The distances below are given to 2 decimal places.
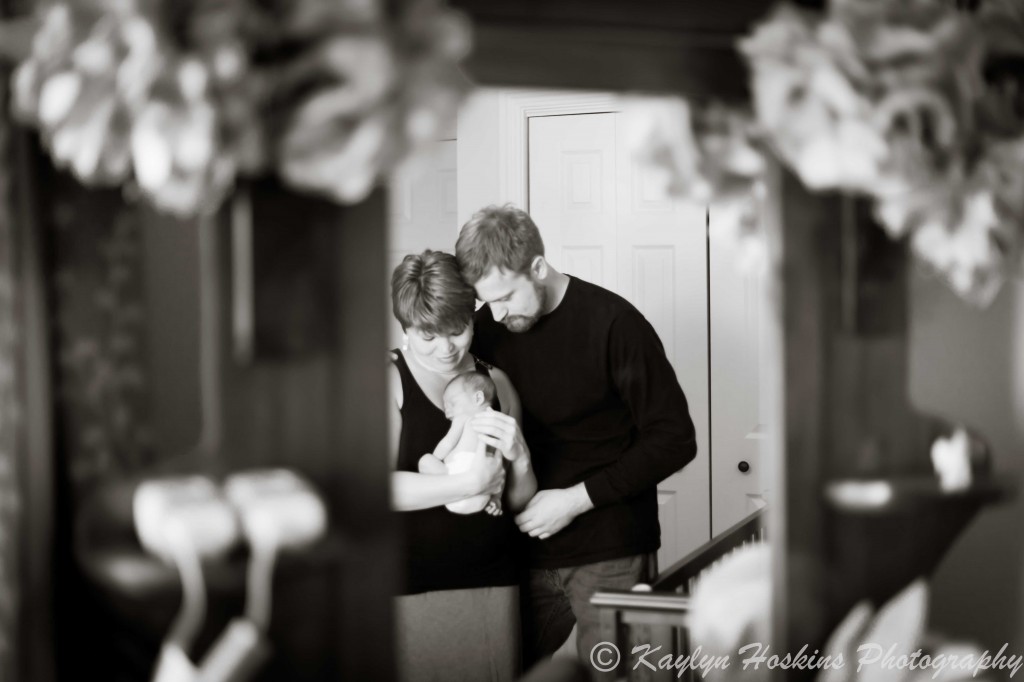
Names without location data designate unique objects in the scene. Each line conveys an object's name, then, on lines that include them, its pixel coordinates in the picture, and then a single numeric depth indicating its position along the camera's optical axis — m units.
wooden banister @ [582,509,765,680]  1.39
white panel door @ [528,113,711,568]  2.94
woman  1.88
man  2.01
